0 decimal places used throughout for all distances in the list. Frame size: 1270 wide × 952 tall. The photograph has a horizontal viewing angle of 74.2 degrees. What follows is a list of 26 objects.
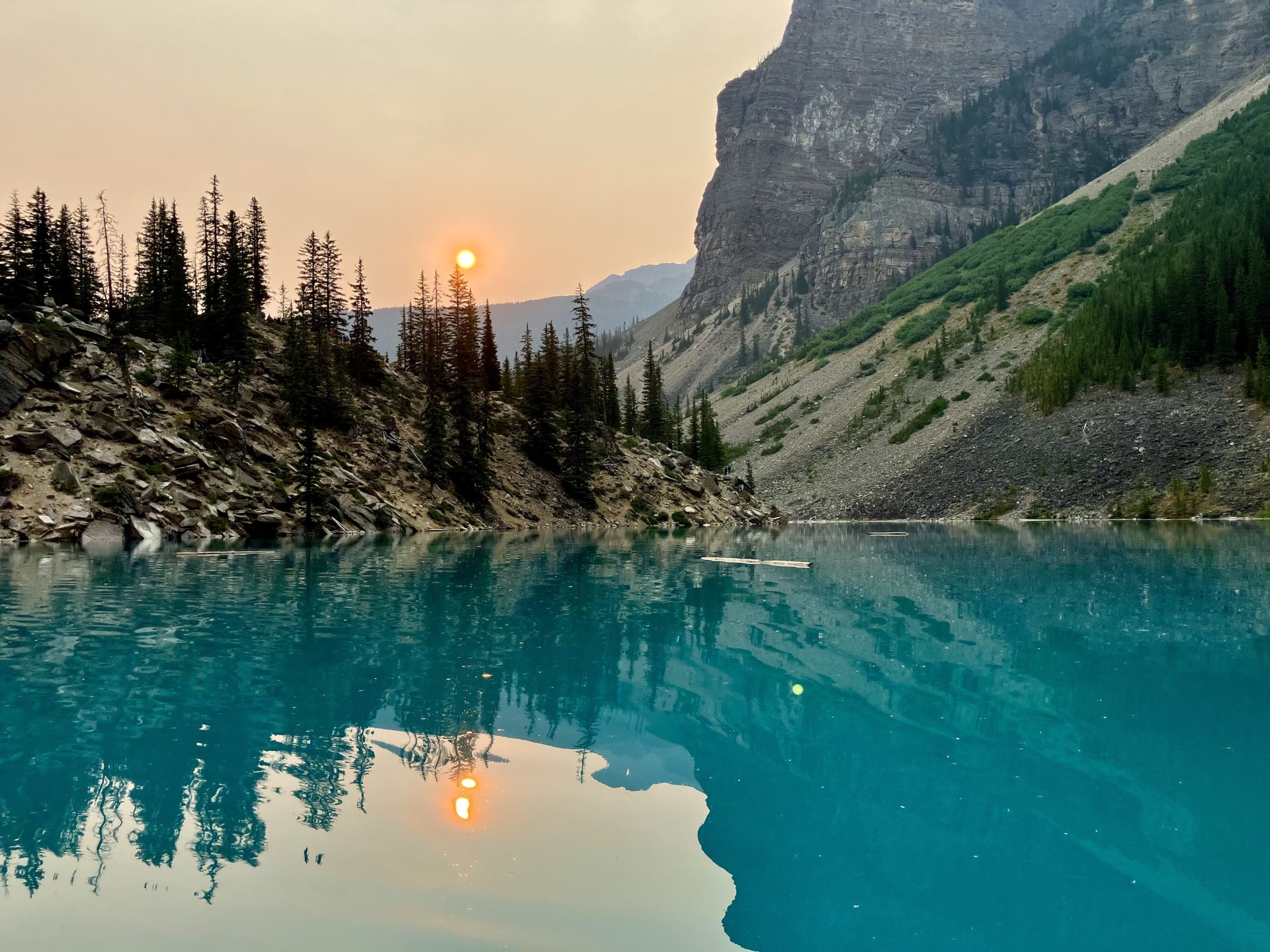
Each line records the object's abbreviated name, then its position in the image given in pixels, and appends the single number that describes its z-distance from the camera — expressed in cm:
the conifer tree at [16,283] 6475
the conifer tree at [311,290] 9625
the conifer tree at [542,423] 10169
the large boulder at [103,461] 5859
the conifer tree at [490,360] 11631
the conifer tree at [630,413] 12950
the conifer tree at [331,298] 9931
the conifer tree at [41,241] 7600
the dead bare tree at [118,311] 6788
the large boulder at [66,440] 5812
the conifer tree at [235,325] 7764
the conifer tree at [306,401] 6788
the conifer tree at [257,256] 9806
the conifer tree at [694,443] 13400
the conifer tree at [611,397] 11788
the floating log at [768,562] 4519
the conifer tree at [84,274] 7956
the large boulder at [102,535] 5375
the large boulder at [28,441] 5647
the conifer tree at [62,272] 7706
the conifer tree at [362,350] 9331
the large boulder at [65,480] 5656
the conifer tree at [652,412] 12800
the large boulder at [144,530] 5603
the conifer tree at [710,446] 13800
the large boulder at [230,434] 6831
